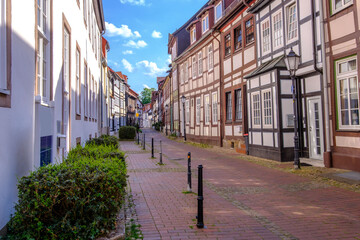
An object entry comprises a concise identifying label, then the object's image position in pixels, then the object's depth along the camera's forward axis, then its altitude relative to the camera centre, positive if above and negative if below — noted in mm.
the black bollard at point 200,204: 4632 -1123
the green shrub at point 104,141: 10050 -299
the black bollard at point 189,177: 6880 -1054
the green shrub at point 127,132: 28844 -73
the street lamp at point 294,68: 9961 +1916
